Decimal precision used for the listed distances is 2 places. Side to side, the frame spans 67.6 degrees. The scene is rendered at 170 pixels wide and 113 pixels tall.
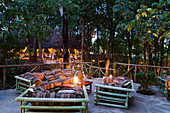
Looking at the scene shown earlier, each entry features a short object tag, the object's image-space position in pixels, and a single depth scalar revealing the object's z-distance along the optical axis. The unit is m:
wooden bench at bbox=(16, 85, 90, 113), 2.18
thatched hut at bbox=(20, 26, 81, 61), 14.55
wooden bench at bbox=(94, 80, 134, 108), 3.29
